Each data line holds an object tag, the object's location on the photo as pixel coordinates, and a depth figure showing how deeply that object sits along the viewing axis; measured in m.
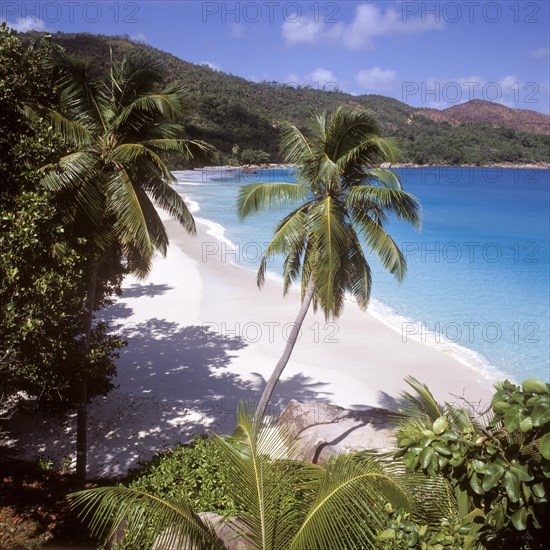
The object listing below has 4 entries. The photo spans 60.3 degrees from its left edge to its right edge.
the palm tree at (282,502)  3.57
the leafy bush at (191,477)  6.37
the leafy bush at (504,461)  2.22
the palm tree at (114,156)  7.24
